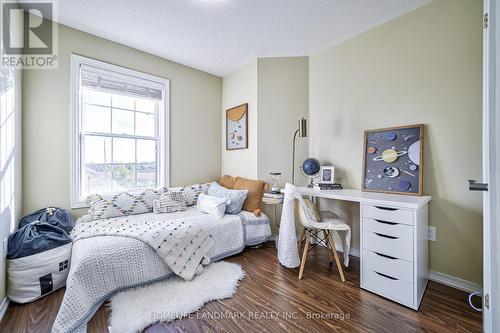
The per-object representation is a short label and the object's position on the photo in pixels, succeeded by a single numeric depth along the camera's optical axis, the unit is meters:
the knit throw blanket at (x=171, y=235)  1.91
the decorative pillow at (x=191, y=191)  2.97
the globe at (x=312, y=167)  2.59
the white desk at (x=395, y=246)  1.59
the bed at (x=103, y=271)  1.42
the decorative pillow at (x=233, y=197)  2.69
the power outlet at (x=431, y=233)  1.98
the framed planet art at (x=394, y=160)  2.04
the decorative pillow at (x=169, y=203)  2.67
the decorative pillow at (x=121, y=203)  2.37
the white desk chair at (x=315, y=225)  1.96
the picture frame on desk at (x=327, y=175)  2.63
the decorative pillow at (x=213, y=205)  2.55
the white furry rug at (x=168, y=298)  1.47
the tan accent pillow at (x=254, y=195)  2.83
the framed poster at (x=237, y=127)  3.23
